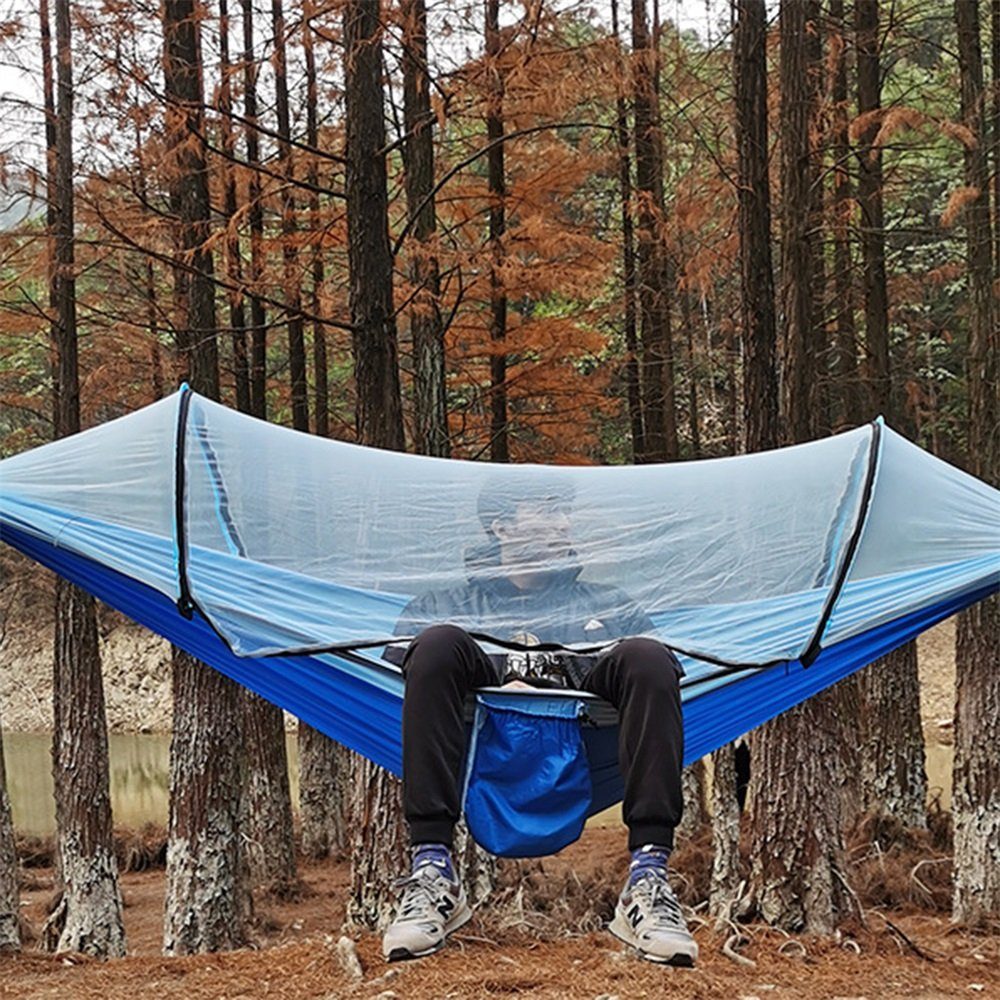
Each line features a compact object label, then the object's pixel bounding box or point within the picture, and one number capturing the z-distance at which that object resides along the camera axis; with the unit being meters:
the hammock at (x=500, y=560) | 2.92
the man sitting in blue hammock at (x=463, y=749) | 2.58
